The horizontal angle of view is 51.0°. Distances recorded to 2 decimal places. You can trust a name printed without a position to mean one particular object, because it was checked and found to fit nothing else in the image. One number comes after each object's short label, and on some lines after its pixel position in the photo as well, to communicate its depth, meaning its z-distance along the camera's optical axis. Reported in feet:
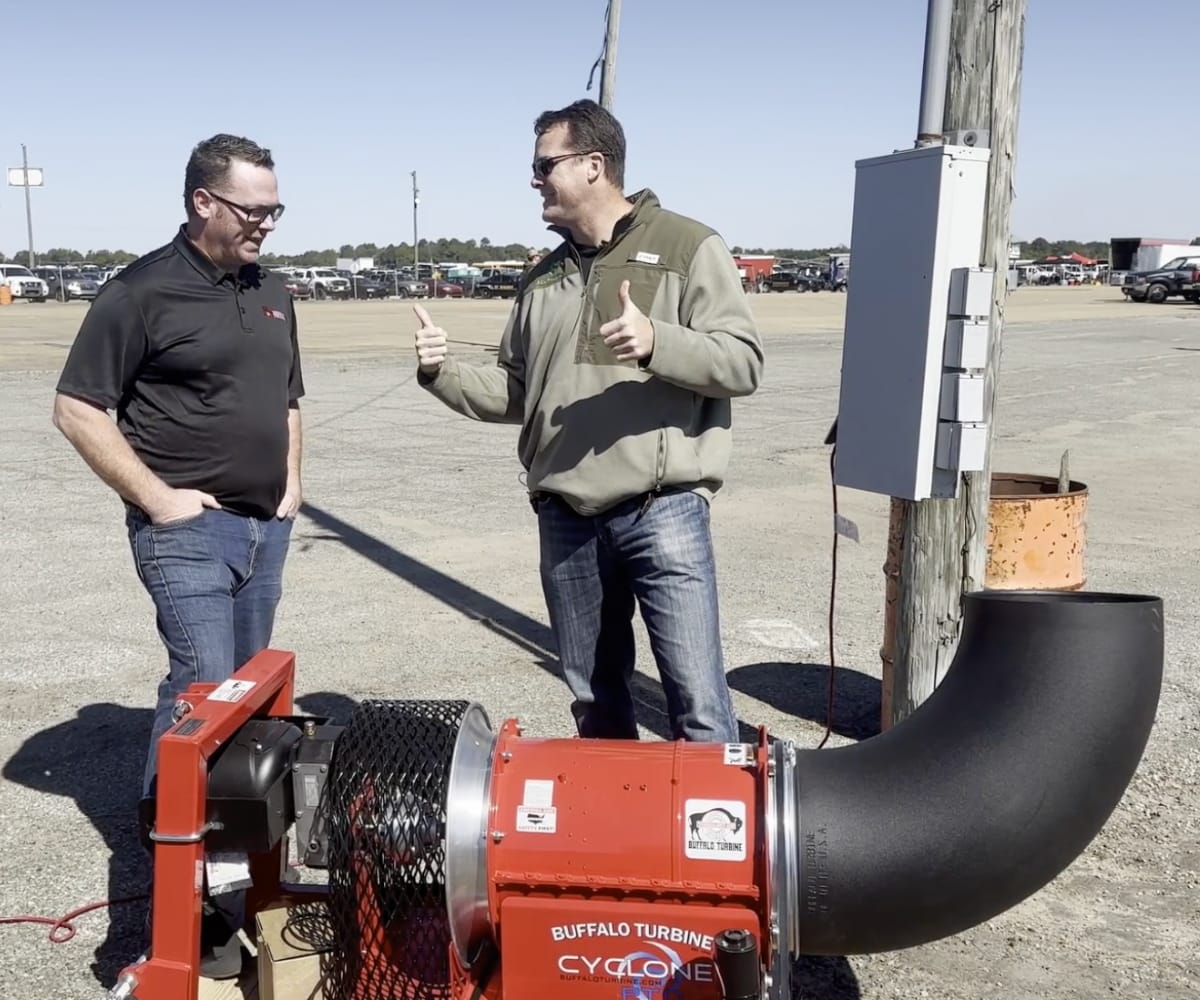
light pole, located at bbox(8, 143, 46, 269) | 228.22
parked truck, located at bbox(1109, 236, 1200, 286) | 204.64
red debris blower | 7.75
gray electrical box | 11.90
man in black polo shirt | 10.77
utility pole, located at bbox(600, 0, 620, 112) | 27.27
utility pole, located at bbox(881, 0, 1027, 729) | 12.48
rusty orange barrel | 15.38
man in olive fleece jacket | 10.91
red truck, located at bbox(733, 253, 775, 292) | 220.43
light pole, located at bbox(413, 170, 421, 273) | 216.90
